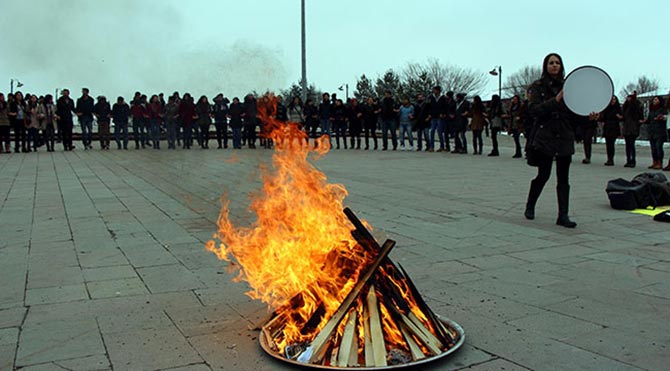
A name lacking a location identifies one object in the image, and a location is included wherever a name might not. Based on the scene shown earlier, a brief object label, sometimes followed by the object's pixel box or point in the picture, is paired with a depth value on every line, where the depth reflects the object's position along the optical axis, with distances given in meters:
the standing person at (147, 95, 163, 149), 23.14
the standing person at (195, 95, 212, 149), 23.05
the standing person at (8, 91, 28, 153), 20.02
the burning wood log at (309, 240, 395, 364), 3.24
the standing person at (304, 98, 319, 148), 23.78
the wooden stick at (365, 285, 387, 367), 3.18
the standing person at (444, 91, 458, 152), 20.30
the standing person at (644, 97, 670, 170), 15.04
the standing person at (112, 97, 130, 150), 22.95
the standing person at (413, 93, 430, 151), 21.15
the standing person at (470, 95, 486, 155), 19.64
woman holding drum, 7.14
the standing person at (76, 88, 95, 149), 21.67
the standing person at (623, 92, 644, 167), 15.63
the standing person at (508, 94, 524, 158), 18.53
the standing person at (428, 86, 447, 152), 20.38
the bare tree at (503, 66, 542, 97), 98.75
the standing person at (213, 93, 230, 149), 23.42
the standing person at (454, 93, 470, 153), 20.20
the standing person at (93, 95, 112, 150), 22.44
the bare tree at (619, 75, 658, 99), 89.50
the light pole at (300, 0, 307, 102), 21.95
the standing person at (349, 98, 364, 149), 23.72
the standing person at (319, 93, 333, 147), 24.09
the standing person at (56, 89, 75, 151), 21.22
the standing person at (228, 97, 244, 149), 21.92
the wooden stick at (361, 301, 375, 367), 3.17
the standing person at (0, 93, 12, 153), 19.59
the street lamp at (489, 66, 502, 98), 66.94
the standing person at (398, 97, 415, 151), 22.03
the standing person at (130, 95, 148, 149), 23.31
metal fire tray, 3.15
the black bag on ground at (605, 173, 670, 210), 8.71
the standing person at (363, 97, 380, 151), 23.59
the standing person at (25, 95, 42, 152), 20.25
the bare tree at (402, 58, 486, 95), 80.34
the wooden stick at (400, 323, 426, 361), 3.26
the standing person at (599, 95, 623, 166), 16.12
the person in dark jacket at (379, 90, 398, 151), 22.50
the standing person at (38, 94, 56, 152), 20.60
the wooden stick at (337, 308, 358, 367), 3.18
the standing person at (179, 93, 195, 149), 22.62
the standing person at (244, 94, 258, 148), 19.34
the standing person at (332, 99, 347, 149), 24.08
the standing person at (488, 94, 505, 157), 19.19
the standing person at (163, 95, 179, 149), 22.95
